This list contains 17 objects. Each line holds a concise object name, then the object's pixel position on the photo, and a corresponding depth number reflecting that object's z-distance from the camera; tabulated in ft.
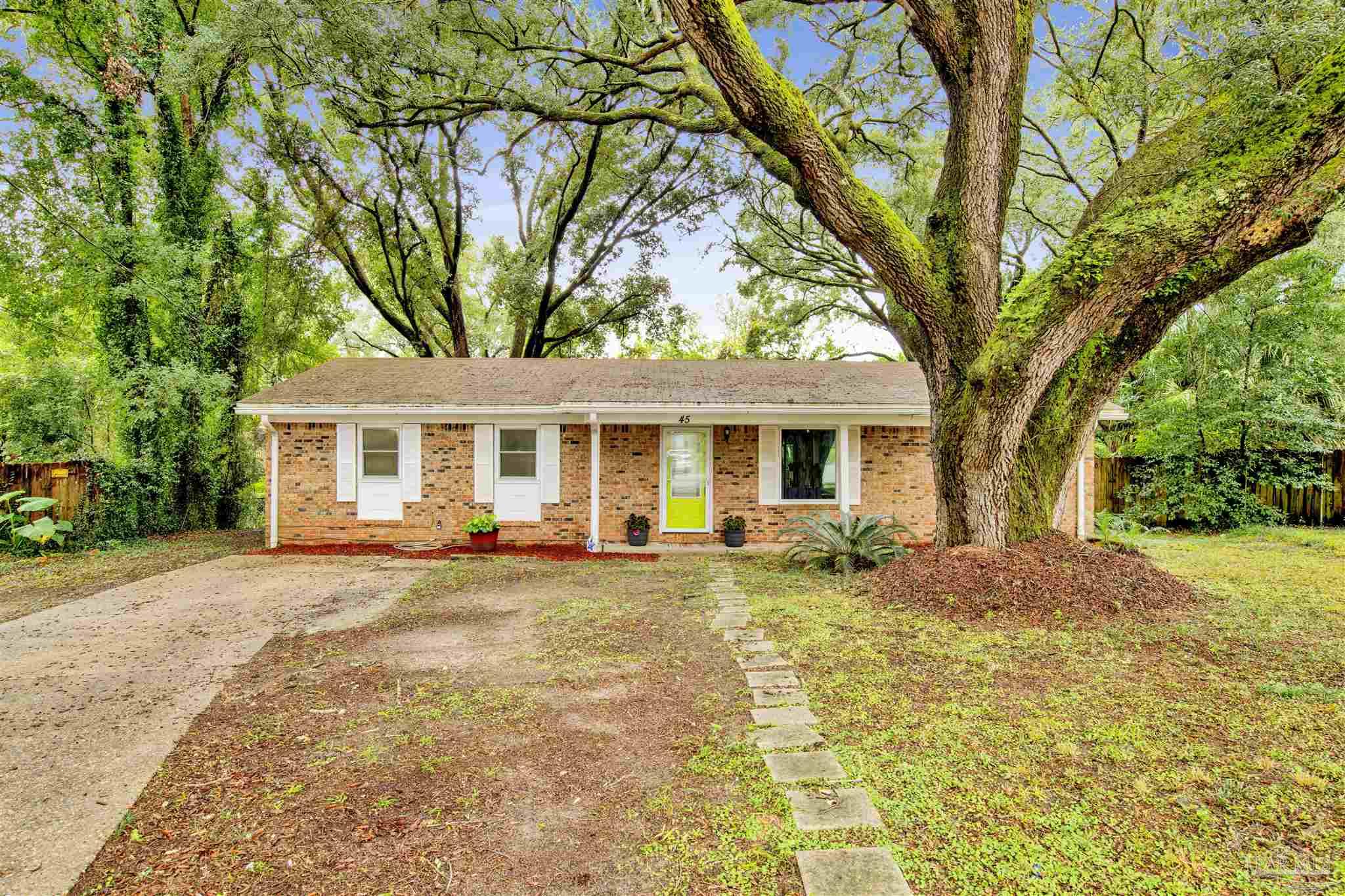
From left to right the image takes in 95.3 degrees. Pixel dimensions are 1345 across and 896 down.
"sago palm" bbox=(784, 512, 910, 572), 24.04
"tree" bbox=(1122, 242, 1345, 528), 35.60
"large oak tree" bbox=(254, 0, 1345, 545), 16.16
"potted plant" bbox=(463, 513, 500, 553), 31.37
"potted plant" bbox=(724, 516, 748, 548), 32.78
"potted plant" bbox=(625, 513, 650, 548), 32.55
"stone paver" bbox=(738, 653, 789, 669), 13.83
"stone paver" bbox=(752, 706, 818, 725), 10.90
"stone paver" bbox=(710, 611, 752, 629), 17.22
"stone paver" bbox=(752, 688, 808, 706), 11.75
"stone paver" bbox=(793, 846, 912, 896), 6.64
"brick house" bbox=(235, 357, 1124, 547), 33.17
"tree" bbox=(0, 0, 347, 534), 33.32
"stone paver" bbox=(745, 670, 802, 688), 12.69
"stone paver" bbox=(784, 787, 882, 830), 7.88
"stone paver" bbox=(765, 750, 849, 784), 9.02
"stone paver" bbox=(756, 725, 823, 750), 10.07
